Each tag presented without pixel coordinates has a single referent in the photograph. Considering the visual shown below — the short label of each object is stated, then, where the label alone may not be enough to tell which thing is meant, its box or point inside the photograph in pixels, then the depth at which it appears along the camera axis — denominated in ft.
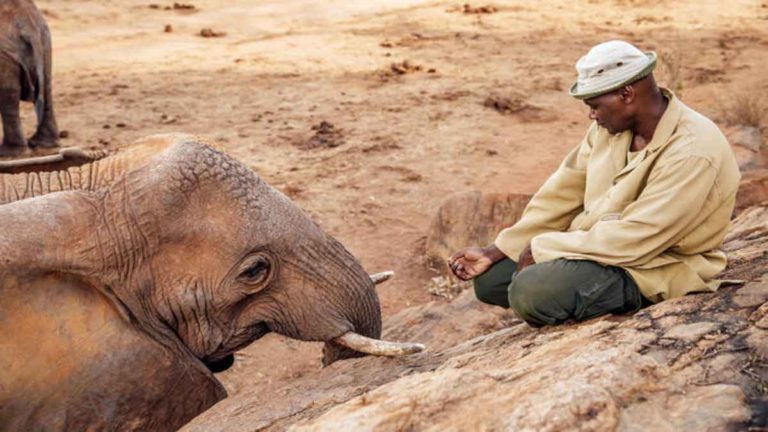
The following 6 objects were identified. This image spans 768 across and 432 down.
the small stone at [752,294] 11.20
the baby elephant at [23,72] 29.94
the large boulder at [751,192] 20.12
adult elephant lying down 10.61
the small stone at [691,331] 10.45
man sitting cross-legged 11.19
